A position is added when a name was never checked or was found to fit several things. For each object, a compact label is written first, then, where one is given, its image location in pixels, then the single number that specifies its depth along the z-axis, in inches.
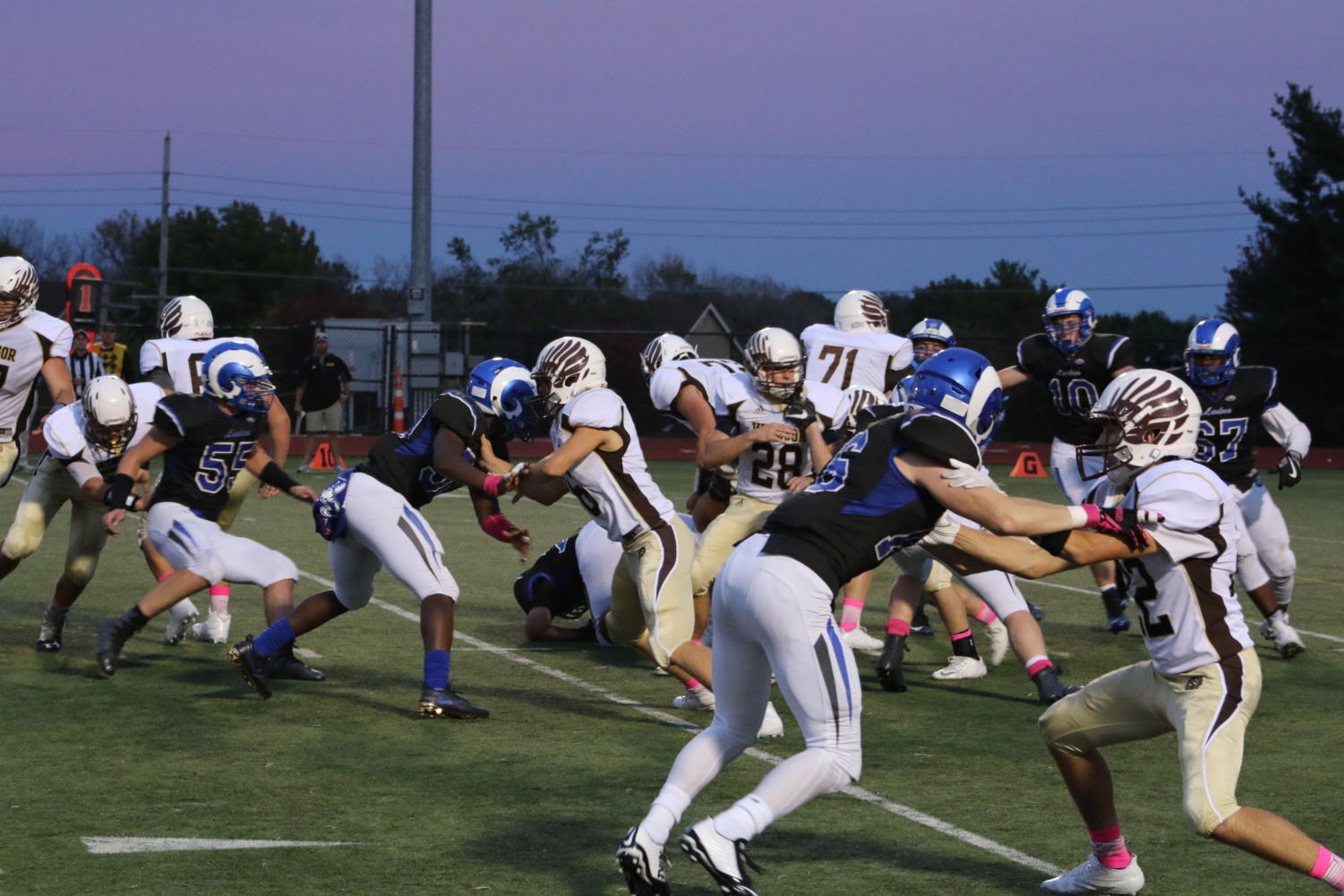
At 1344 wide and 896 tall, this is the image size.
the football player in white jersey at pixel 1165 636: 350.0
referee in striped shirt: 1619.1
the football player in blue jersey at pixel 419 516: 559.5
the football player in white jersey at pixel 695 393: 628.4
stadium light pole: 2091.5
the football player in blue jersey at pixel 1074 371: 765.3
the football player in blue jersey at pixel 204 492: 599.2
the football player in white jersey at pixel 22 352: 685.3
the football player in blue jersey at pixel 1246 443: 692.7
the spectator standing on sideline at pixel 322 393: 1701.5
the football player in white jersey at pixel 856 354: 749.9
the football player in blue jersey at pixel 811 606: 343.3
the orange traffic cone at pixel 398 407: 2062.0
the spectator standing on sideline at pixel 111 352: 1734.7
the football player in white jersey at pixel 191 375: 709.9
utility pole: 4370.1
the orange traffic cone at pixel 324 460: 1743.4
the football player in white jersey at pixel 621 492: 530.0
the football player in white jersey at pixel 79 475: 637.9
